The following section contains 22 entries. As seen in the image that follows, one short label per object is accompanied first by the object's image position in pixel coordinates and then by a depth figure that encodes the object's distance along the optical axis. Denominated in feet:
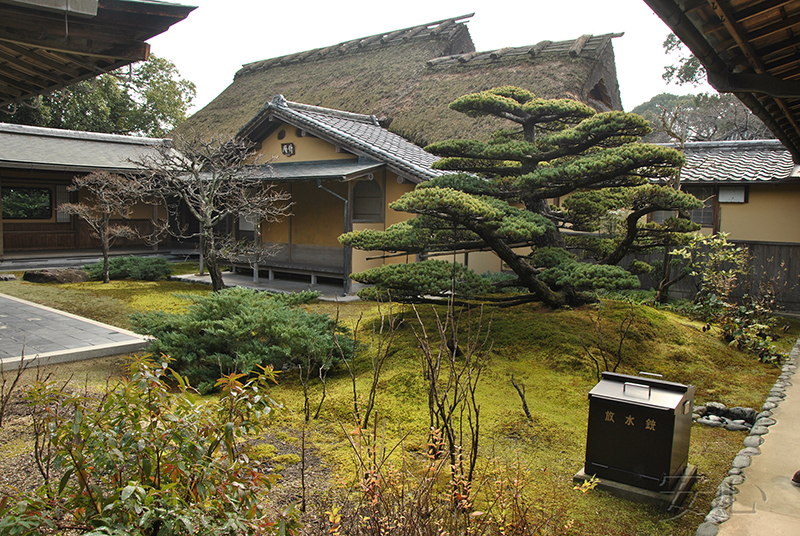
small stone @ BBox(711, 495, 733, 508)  10.16
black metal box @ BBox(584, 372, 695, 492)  10.35
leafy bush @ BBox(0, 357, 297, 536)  5.50
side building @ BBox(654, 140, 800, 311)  31.91
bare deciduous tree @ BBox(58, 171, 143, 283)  41.37
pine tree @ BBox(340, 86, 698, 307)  20.33
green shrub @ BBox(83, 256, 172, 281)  44.62
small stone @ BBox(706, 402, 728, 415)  15.89
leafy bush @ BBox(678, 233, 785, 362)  23.11
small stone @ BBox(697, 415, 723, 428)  15.11
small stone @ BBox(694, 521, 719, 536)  9.14
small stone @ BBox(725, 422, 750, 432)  14.90
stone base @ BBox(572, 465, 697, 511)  10.46
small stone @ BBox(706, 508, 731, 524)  9.59
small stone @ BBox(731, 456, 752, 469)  11.90
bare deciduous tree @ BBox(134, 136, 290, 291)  30.96
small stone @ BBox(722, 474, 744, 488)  10.99
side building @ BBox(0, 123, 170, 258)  50.62
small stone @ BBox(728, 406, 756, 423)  15.49
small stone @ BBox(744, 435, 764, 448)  13.14
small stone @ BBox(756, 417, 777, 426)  14.48
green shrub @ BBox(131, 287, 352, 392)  17.07
